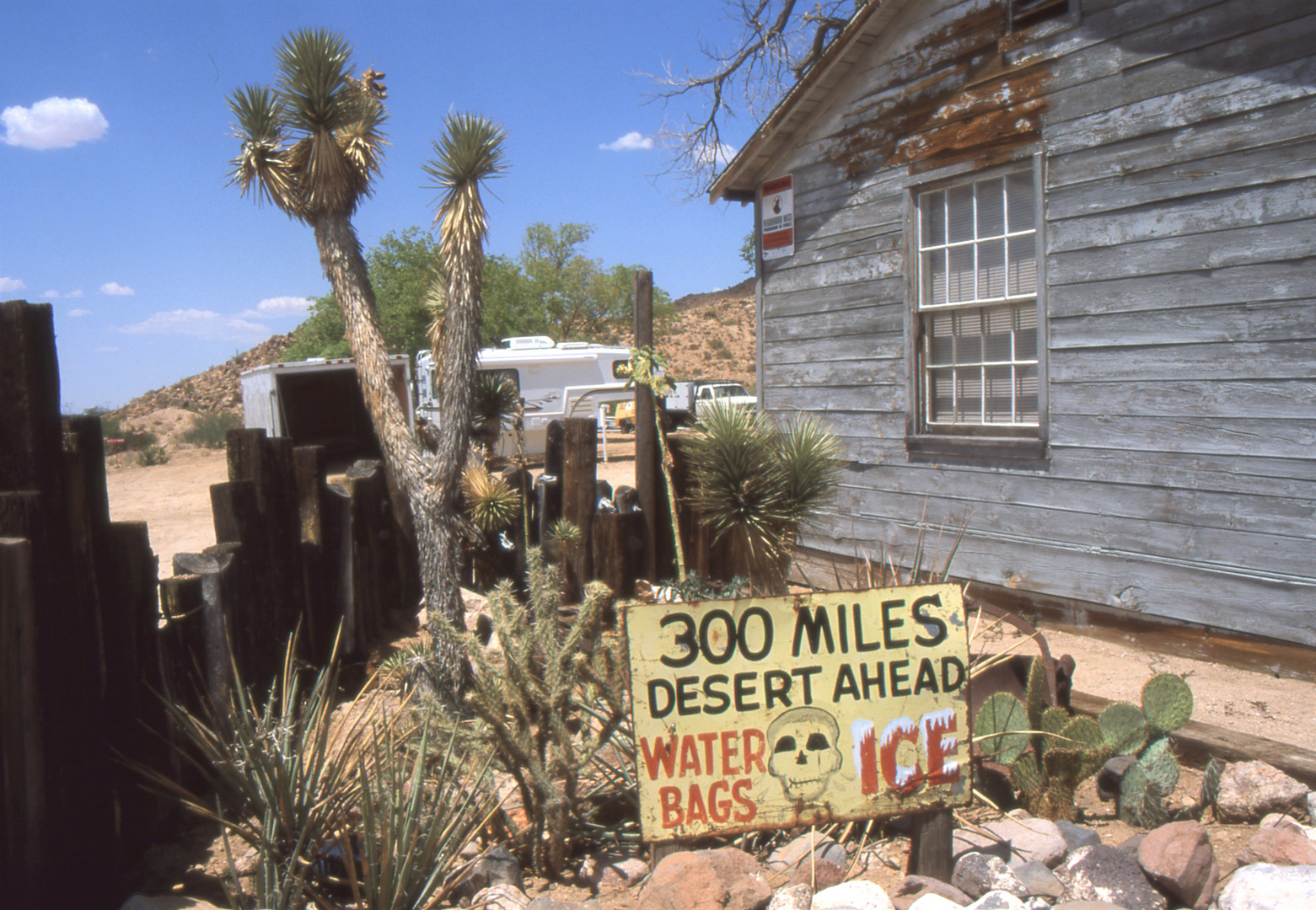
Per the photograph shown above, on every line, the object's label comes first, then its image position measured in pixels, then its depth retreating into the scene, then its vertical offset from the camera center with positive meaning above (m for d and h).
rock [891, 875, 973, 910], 2.88 -1.59
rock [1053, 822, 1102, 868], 3.24 -1.60
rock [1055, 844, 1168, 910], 2.83 -1.57
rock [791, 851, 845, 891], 3.07 -1.62
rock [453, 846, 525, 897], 3.11 -1.61
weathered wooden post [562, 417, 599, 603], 6.12 -0.59
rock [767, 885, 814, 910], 2.80 -1.55
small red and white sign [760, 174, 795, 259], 7.60 +1.56
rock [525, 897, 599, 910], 2.81 -1.55
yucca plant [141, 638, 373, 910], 2.93 -1.29
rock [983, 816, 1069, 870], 3.12 -1.57
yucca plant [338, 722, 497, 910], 2.75 -1.38
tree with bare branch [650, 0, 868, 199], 15.14 +6.04
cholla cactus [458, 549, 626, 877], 3.22 -1.09
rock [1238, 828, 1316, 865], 2.96 -1.53
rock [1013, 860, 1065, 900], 2.91 -1.58
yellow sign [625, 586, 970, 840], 2.96 -1.03
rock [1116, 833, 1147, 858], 3.09 -1.57
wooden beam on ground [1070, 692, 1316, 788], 3.44 -1.43
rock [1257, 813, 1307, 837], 3.21 -1.56
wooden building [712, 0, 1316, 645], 4.80 +0.67
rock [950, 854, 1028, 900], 2.91 -1.56
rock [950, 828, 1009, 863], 3.16 -1.61
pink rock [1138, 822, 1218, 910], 2.86 -1.51
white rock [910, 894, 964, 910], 2.75 -1.54
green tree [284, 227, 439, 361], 31.95 +4.36
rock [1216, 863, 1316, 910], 2.69 -1.52
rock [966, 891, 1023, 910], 2.74 -1.54
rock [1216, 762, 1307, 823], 3.34 -1.51
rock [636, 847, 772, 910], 2.74 -1.50
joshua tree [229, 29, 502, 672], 5.73 +1.48
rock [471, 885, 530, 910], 2.87 -1.57
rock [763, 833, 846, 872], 3.18 -1.61
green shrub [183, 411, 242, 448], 30.11 -0.44
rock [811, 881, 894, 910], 2.83 -1.57
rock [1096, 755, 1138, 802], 3.53 -1.51
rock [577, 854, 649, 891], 3.23 -1.69
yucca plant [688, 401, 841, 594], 5.24 -0.45
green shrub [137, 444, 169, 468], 26.09 -1.08
